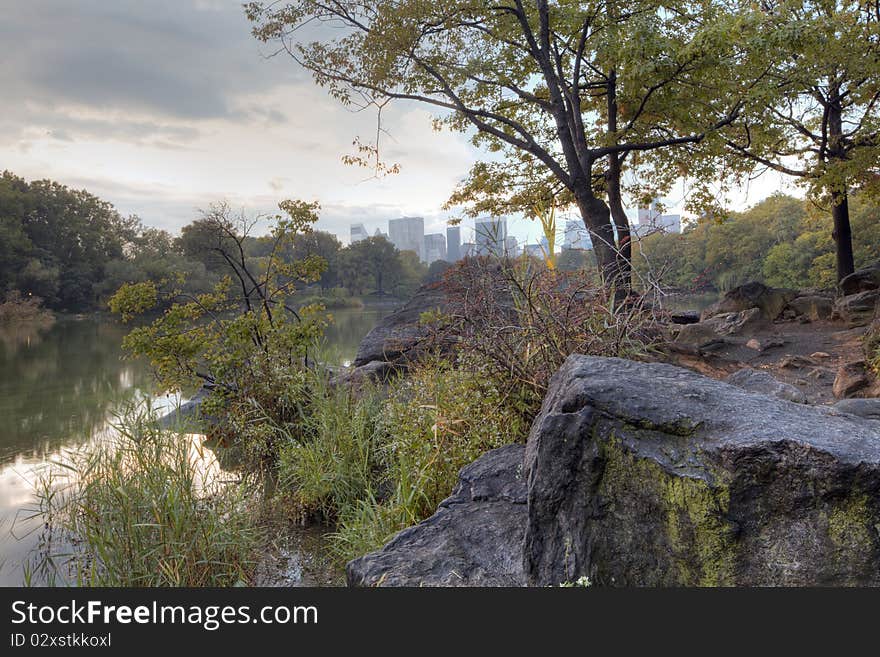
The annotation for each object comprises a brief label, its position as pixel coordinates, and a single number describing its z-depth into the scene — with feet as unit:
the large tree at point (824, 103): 29.68
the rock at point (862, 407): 16.02
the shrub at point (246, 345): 20.85
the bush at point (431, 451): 12.55
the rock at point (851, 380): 22.30
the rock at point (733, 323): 35.60
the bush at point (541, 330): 12.96
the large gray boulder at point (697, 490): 6.61
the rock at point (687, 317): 43.56
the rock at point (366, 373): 21.59
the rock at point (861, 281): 40.78
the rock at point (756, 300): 42.45
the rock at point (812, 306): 39.93
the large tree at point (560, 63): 32.99
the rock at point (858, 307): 36.54
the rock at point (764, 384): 15.87
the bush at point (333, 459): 15.99
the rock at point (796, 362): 29.35
